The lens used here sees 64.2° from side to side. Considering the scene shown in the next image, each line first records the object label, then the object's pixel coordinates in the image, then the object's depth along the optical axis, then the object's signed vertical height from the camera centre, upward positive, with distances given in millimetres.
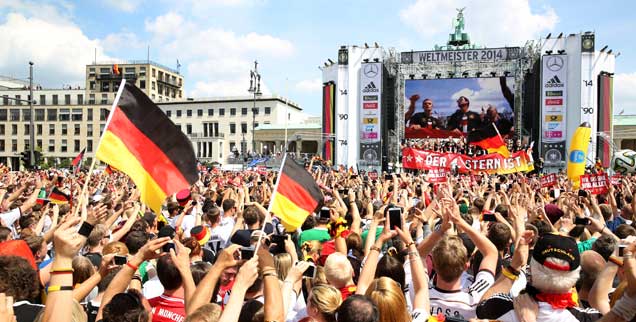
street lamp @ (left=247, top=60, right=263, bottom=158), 51719 +8283
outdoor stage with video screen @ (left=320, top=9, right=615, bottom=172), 40031 +5116
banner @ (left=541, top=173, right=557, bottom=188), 15838 -893
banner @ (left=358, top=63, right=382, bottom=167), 44844 +3193
